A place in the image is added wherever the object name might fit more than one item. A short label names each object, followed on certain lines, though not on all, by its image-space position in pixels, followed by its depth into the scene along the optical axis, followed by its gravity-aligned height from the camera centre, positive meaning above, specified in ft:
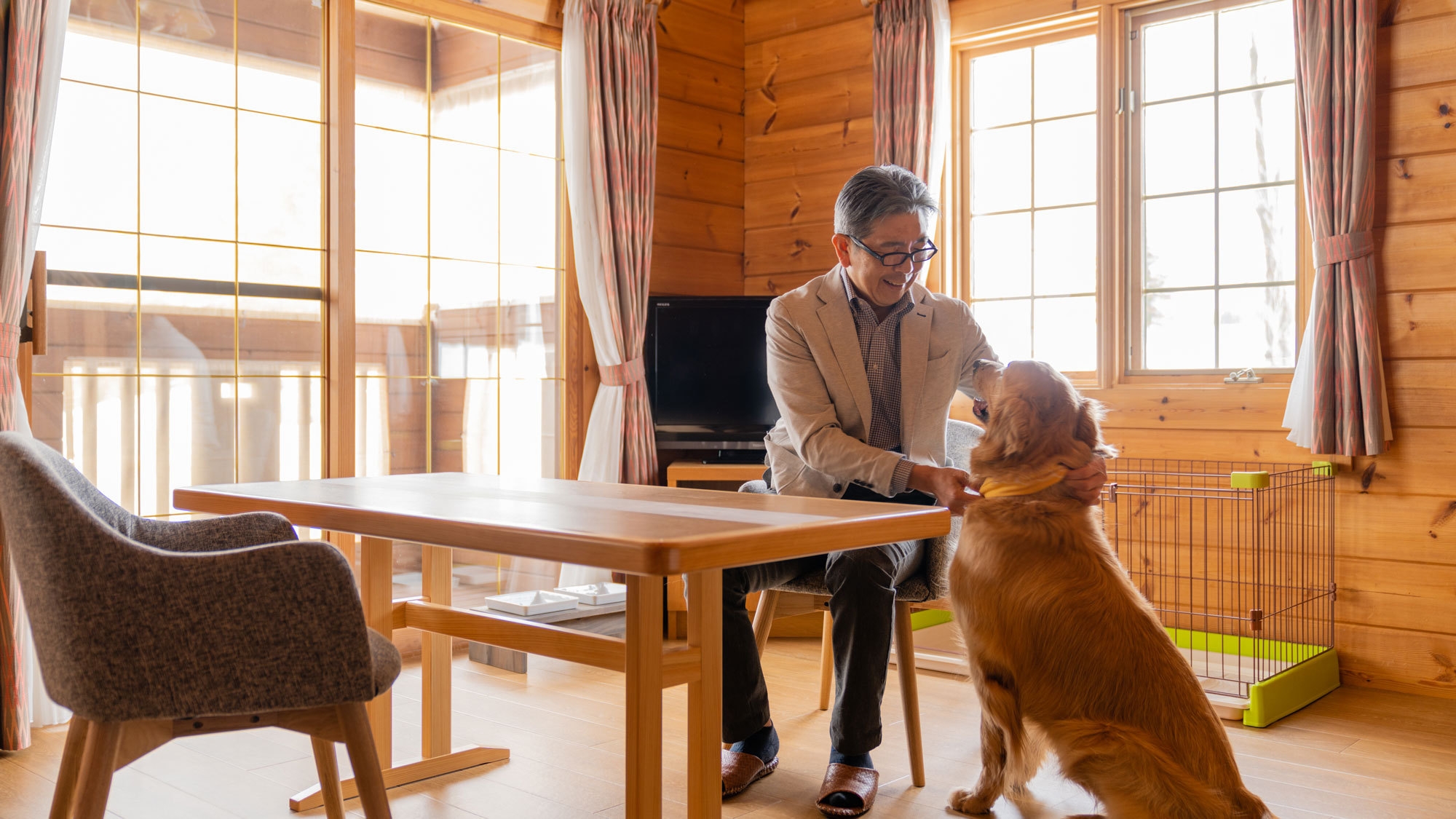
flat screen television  13.73 +0.46
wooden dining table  4.81 -0.62
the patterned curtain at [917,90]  13.06 +3.75
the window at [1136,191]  11.57 +2.42
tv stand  12.95 -0.80
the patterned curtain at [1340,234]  10.19 +1.60
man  7.32 -0.12
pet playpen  10.05 -1.66
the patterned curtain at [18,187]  8.80 +1.78
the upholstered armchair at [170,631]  4.50 -0.95
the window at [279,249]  9.99 +1.60
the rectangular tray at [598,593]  11.68 -2.05
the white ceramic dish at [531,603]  11.07 -2.03
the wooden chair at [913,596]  7.84 -1.38
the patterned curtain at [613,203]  13.20 +2.46
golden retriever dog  5.60 -1.34
